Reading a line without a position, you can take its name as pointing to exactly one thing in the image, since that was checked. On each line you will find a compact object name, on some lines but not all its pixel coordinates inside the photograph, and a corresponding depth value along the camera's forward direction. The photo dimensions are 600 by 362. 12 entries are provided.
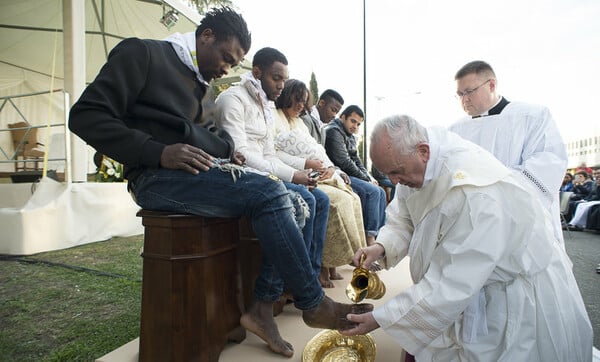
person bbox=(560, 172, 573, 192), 11.45
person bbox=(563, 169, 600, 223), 9.81
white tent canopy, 4.40
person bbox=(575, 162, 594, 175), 11.47
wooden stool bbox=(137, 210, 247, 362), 1.59
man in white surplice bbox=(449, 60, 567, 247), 2.67
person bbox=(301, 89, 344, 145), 4.27
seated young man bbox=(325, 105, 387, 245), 3.84
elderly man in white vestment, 1.25
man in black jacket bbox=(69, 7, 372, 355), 1.56
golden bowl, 1.75
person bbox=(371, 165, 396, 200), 5.97
